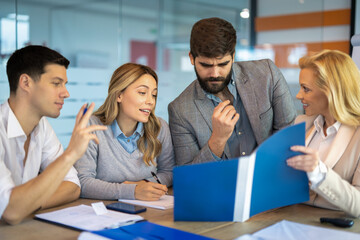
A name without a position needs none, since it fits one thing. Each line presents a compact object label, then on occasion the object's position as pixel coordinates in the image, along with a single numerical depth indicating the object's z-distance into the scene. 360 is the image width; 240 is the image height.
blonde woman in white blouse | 1.81
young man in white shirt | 1.96
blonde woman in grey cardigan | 2.42
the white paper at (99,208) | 1.82
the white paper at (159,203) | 1.99
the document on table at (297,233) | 1.55
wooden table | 1.59
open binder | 1.64
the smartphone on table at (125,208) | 1.89
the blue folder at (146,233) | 1.53
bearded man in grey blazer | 2.42
